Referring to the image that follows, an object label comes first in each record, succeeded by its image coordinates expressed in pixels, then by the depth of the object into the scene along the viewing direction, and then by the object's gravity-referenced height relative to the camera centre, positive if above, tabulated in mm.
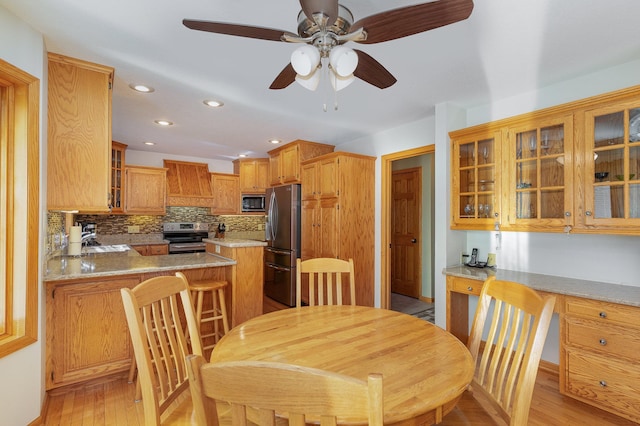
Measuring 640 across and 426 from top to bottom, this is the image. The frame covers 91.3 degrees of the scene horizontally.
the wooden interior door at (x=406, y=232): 5004 -303
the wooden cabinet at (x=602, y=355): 1891 -907
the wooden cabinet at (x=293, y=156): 4383 +845
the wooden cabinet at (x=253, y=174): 5684 +730
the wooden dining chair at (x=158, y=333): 1069 -477
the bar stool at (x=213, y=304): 2630 -799
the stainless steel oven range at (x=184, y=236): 5243 -392
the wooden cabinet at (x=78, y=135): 2150 +562
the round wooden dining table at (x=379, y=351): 978 -565
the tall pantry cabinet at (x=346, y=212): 3736 +25
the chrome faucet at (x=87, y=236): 4055 -309
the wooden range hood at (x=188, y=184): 5426 +530
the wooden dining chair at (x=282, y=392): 535 -314
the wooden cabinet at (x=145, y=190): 4980 +388
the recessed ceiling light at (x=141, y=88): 2621 +1081
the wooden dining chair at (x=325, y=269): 2139 -391
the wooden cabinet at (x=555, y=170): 2068 +343
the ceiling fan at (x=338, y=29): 1188 +778
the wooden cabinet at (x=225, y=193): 5773 +392
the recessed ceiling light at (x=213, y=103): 2965 +1072
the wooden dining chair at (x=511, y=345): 1062 -528
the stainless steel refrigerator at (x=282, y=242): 4293 -404
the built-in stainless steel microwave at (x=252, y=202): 5781 +222
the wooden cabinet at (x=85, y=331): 2170 -854
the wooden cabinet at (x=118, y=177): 4759 +574
